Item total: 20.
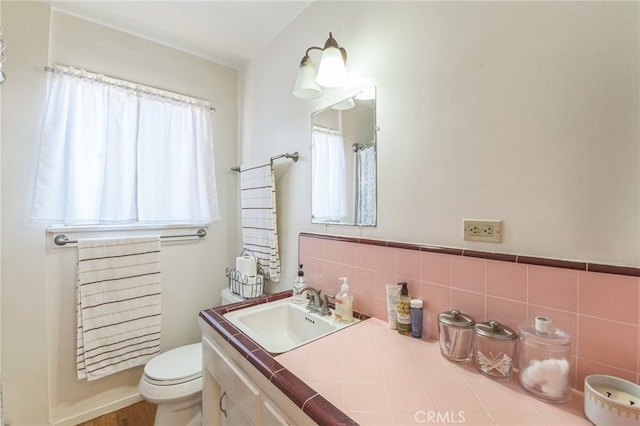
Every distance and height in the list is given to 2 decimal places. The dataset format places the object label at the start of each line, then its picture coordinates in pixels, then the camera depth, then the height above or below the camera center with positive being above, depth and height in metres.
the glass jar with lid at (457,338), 0.84 -0.39
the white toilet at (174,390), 1.39 -0.92
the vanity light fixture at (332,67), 1.20 +0.65
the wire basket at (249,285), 1.75 -0.47
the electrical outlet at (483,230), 0.87 -0.06
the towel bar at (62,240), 1.56 -0.17
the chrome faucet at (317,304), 1.27 -0.44
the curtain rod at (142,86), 1.53 +0.83
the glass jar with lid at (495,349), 0.76 -0.39
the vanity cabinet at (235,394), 0.76 -0.60
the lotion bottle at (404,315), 1.03 -0.39
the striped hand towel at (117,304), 1.60 -0.58
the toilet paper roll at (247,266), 1.76 -0.35
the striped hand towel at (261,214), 1.72 -0.02
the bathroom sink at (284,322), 1.21 -0.52
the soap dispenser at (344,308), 1.17 -0.41
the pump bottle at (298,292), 1.41 -0.42
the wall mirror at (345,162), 1.24 +0.25
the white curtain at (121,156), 1.55 +0.36
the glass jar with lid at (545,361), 0.67 -0.38
